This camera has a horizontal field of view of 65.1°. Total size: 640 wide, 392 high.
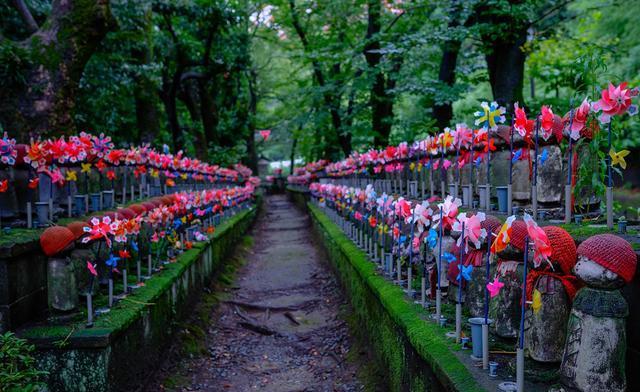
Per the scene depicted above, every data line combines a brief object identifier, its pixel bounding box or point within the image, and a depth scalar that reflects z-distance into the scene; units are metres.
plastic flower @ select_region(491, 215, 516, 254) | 2.12
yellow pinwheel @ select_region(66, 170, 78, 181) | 4.98
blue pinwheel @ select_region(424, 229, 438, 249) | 3.29
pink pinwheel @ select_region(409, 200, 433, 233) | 3.65
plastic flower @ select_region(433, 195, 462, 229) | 3.22
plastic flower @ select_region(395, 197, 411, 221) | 3.98
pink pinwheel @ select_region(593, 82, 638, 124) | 2.34
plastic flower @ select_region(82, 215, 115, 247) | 3.75
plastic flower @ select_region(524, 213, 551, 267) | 2.01
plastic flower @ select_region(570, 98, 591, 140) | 2.87
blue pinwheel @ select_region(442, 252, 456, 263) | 3.03
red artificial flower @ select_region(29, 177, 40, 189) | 4.35
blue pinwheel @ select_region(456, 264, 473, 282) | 2.83
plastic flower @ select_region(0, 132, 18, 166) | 4.12
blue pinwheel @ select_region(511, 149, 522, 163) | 3.36
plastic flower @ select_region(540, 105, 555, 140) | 3.05
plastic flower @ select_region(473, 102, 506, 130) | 3.41
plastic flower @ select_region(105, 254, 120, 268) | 3.92
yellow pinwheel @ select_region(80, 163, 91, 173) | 5.30
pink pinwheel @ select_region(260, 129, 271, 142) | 27.50
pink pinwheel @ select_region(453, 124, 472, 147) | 4.17
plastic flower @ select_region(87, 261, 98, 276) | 3.58
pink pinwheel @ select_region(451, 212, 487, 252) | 2.71
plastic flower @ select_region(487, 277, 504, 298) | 2.29
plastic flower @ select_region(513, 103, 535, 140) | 3.19
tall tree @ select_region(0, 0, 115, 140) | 6.91
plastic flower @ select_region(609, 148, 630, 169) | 2.65
